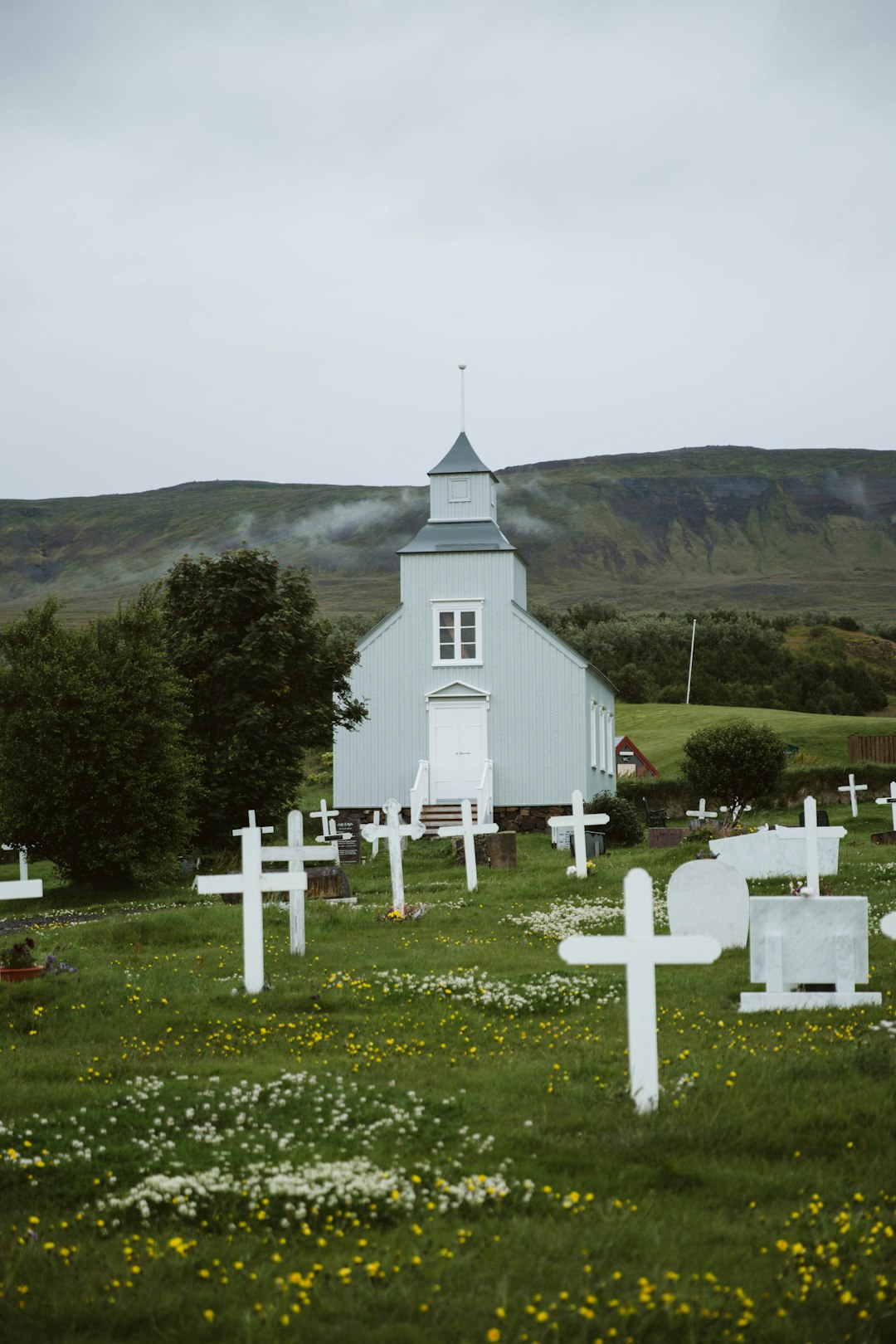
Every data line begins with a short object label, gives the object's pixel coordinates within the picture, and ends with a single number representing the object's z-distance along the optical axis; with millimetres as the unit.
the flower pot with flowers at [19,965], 12742
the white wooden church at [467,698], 40969
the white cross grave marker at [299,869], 14977
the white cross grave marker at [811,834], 14797
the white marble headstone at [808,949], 10891
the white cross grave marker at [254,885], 12594
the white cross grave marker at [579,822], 22766
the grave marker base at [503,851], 27484
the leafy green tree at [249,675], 31797
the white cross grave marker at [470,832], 23109
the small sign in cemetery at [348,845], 33031
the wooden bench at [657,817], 42875
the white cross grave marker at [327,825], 33444
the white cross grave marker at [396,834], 19812
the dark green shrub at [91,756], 27141
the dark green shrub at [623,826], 35594
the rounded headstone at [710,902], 14023
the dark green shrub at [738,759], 38438
